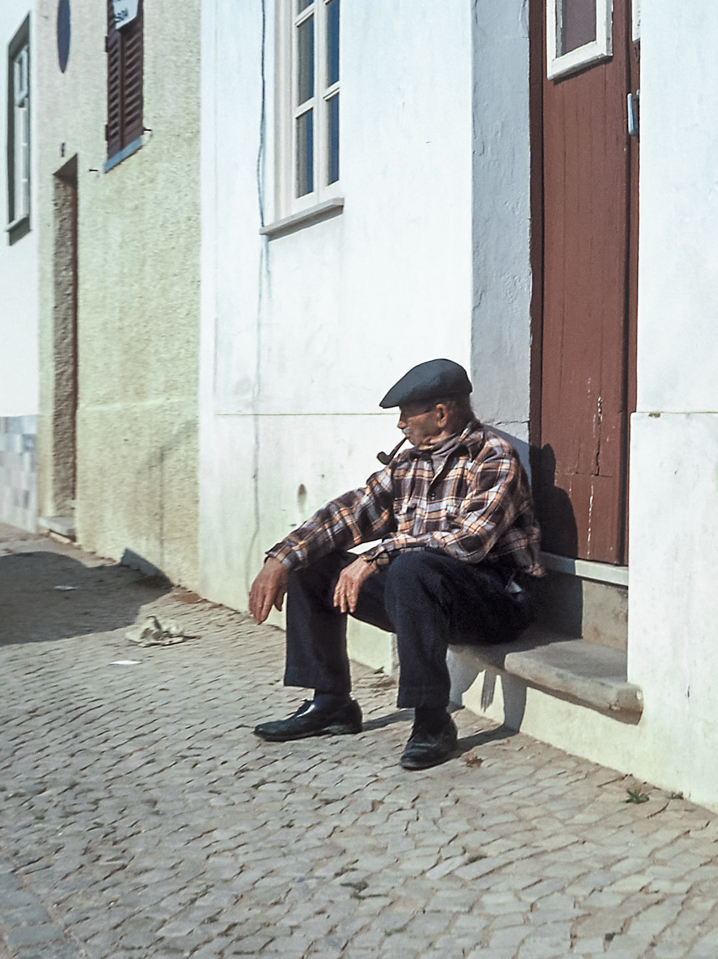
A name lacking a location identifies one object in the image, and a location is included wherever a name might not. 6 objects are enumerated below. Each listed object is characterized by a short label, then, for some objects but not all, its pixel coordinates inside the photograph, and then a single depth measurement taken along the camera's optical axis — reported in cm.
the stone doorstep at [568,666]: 369
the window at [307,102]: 621
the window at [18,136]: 1235
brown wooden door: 437
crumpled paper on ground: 634
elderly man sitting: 394
